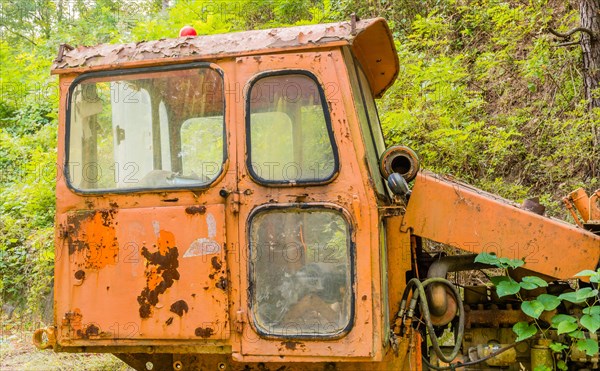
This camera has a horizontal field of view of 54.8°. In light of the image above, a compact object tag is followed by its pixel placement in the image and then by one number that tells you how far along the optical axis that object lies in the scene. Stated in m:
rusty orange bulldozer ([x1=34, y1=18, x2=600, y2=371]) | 2.94
